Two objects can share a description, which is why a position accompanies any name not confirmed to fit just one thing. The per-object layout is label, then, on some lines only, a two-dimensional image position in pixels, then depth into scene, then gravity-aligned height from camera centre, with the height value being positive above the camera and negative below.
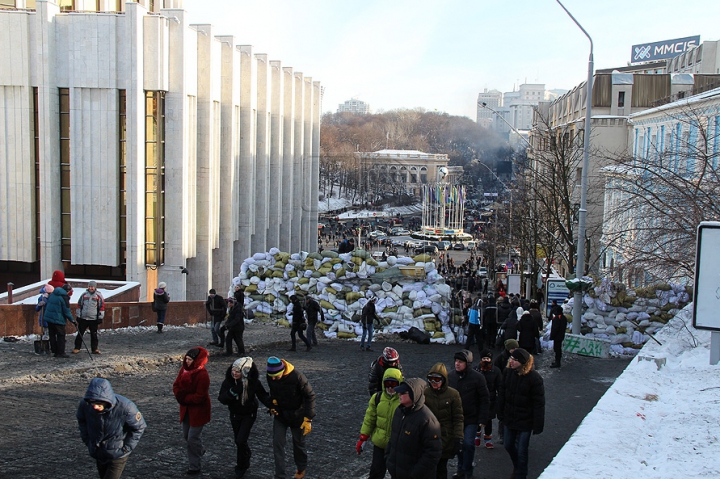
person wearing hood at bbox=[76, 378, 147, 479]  5.82 -1.97
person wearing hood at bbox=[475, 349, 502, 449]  8.17 -2.14
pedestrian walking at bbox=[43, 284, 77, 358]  11.89 -2.21
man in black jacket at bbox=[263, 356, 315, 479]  7.03 -2.09
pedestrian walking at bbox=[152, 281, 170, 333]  15.77 -2.60
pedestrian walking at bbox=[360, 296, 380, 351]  15.56 -2.83
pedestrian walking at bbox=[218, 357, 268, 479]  7.23 -2.09
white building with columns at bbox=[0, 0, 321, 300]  27.22 +1.48
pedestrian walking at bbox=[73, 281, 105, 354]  12.52 -2.22
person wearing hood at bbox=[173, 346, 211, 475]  7.18 -2.10
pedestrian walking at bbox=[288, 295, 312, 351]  14.61 -2.76
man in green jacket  6.46 -2.05
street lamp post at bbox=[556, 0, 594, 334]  15.86 -0.35
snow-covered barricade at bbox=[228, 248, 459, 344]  17.67 -2.53
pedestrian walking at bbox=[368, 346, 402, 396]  7.66 -1.88
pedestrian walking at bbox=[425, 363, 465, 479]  6.64 -1.97
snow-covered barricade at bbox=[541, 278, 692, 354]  15.72 -2.60
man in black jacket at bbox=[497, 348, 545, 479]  7.33 -2.12
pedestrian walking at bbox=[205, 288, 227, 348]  14.20 -2.52
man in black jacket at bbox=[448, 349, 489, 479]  7.48 -2.11
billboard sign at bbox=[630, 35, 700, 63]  92.69 +18.81
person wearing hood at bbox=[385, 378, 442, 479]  5.70 -1.94
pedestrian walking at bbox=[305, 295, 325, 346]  15.46 -2.70
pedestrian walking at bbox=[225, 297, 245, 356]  13.12 -2.54
